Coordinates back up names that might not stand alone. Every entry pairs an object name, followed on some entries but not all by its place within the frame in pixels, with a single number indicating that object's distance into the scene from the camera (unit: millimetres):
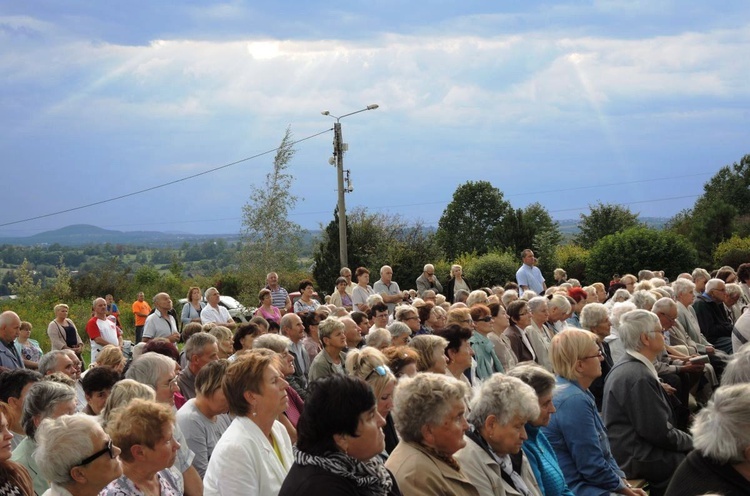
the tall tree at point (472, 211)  69062
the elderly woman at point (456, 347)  6977
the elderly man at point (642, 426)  6230
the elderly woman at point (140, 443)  4121
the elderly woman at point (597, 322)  8734
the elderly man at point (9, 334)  9578
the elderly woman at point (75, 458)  3705
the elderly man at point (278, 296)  15224
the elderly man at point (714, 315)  11547
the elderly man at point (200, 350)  6828
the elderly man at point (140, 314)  17688
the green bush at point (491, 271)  28469
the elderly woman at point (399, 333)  8234
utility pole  24047
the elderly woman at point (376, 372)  5008
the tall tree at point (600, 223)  64562
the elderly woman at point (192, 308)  14297
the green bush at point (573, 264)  32219
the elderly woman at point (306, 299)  13541
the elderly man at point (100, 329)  13016
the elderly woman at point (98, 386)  5707
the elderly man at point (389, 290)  14734
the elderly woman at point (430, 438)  4172
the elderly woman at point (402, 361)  5969
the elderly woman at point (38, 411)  4926
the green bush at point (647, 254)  27406
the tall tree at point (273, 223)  24656
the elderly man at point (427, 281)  16150
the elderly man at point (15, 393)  5512
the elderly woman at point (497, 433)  4602
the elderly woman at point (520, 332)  9516
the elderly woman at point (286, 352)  6934
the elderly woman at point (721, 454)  3953
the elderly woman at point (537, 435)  5145
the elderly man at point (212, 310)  13594
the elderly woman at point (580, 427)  5637
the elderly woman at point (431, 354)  6445
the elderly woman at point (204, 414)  5449
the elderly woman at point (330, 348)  7859
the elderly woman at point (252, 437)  4445
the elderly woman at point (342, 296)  14758
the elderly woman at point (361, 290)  14602
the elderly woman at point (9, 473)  4176
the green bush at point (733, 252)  32062
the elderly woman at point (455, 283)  16297
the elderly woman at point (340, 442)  3588
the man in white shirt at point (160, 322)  12492
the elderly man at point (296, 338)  9008
